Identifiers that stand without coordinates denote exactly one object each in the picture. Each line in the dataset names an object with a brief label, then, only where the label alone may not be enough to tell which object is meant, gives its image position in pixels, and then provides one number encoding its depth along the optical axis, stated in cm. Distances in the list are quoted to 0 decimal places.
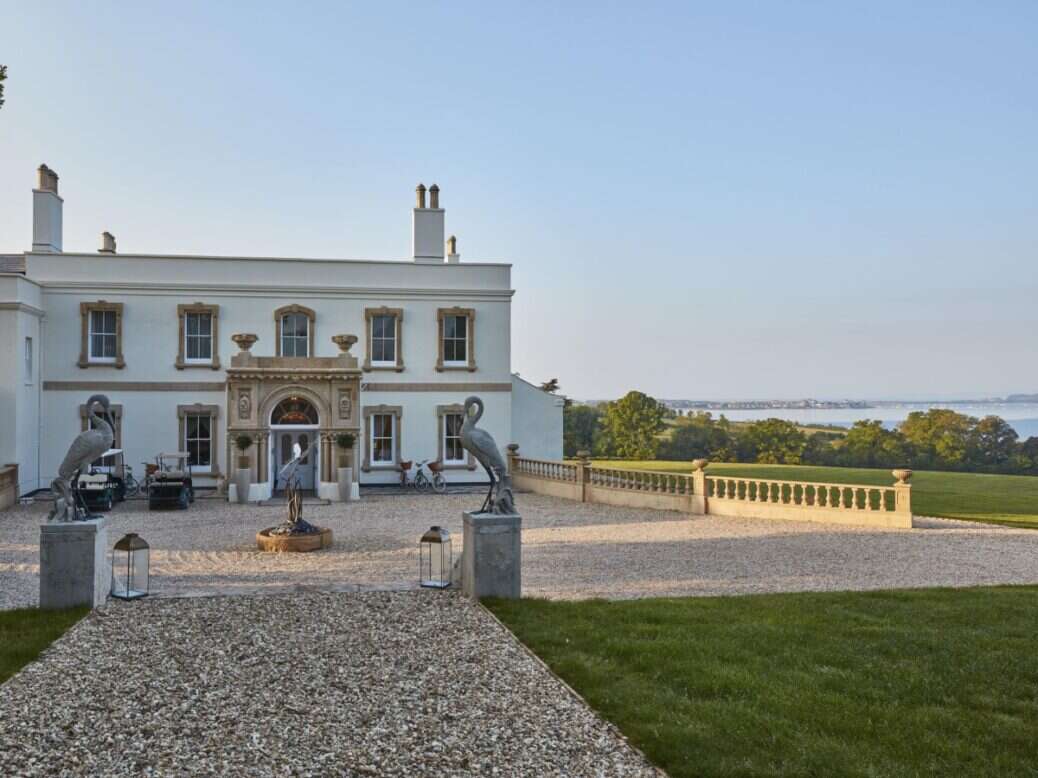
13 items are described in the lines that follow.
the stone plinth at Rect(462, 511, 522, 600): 894
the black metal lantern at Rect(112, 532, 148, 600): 890
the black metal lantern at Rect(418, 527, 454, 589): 966
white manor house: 2145
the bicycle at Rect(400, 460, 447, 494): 2364
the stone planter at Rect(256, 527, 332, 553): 1332
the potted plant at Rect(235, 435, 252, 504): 2061
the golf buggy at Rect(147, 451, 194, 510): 1873
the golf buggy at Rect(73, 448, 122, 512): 1816
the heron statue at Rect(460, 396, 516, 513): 912
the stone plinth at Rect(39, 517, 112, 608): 831
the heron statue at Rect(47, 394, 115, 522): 848
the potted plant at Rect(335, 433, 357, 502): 2119
